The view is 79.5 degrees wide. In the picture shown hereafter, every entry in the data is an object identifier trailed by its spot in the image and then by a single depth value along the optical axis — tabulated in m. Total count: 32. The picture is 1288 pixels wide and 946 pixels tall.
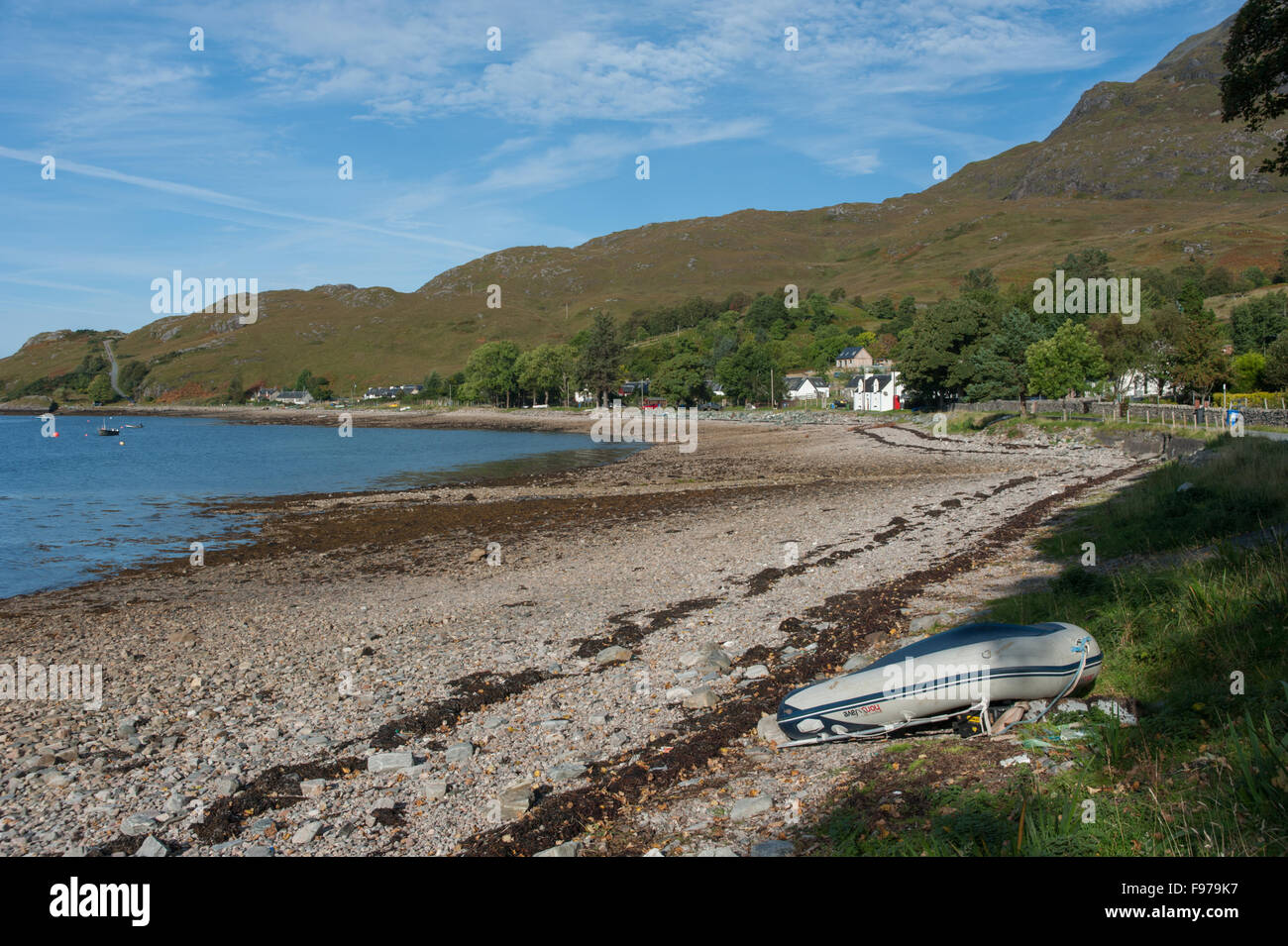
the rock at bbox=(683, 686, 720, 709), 9.95
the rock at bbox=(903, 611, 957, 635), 12.06
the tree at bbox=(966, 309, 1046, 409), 79.19
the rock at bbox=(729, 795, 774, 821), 6.74
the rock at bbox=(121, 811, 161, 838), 7.53
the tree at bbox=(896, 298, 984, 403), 84.19
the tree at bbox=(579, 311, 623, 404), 143.12
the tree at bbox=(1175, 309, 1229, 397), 52.97
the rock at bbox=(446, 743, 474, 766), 8.83
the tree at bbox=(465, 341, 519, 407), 165.88
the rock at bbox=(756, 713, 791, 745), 8.42
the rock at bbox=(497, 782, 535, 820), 7.27
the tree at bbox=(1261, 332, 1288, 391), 52.44
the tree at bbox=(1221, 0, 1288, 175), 14.27
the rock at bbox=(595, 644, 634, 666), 12.32
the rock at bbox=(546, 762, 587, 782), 8.13
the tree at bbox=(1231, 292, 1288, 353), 76.00
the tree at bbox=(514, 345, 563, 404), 159.00
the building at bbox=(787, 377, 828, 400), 139.26
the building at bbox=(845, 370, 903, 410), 108.06
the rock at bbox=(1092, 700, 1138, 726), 7.12
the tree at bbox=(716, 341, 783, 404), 132.00
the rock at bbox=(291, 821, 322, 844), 7.22
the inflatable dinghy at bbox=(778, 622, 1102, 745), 7.71
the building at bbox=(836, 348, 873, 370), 164.75
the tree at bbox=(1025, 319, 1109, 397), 63.03
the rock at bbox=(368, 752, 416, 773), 8.66
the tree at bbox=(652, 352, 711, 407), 137.00
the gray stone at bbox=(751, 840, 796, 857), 5.95
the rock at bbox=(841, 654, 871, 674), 10.33
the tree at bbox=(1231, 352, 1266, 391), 58.09
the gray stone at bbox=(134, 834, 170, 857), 7.00
